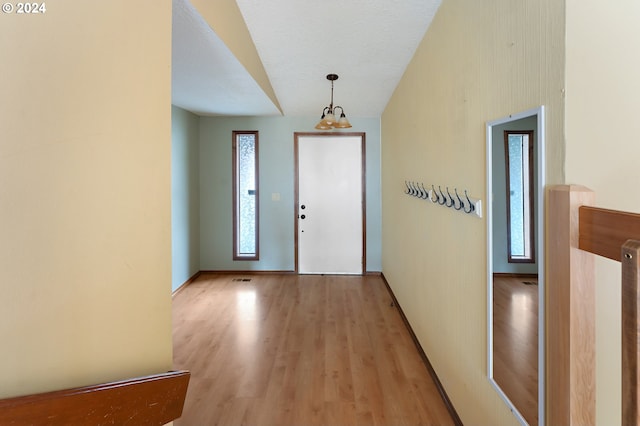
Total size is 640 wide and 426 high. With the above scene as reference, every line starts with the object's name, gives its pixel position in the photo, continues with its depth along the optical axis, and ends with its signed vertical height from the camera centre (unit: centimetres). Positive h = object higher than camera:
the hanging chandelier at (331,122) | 289 +81
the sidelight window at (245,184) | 455 +39
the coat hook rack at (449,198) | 144 +7
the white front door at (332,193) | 454 +25
